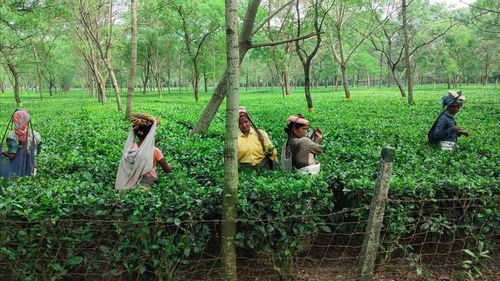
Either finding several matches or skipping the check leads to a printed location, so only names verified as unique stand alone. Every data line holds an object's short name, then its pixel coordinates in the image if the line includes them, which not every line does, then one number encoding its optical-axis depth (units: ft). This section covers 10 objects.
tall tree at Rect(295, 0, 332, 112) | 51.90
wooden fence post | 10.97
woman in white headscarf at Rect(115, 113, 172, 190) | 15.20
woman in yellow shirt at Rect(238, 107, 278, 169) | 18.73
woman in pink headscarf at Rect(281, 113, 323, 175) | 17.29
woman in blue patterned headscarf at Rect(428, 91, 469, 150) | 22.98
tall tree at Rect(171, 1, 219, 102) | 76.33
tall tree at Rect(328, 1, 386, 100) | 75.36
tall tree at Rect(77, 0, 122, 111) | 57.72
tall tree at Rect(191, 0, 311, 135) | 27.37
